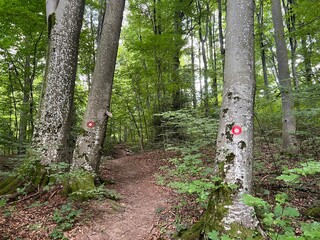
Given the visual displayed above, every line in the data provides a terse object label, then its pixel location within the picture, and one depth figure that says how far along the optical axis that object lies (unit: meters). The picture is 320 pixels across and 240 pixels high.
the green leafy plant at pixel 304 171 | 1.86
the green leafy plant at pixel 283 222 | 1.86
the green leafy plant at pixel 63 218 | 3.37
